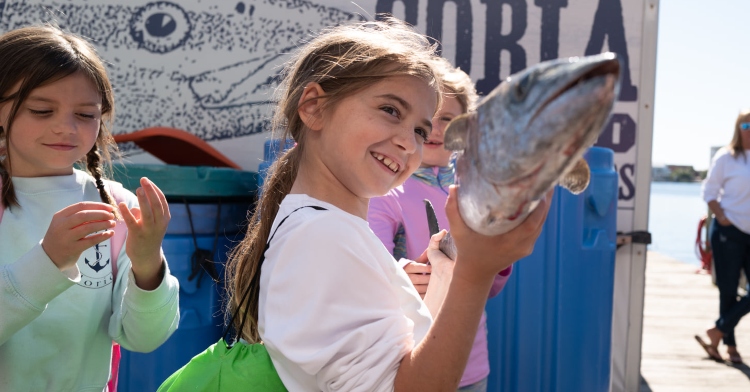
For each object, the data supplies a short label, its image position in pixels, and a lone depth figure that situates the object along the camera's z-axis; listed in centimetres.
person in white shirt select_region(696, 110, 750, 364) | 532
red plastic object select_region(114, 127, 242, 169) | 375
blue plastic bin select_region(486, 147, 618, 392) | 312
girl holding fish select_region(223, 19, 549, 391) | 109
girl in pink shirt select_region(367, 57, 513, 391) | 223
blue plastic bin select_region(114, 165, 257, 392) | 297
